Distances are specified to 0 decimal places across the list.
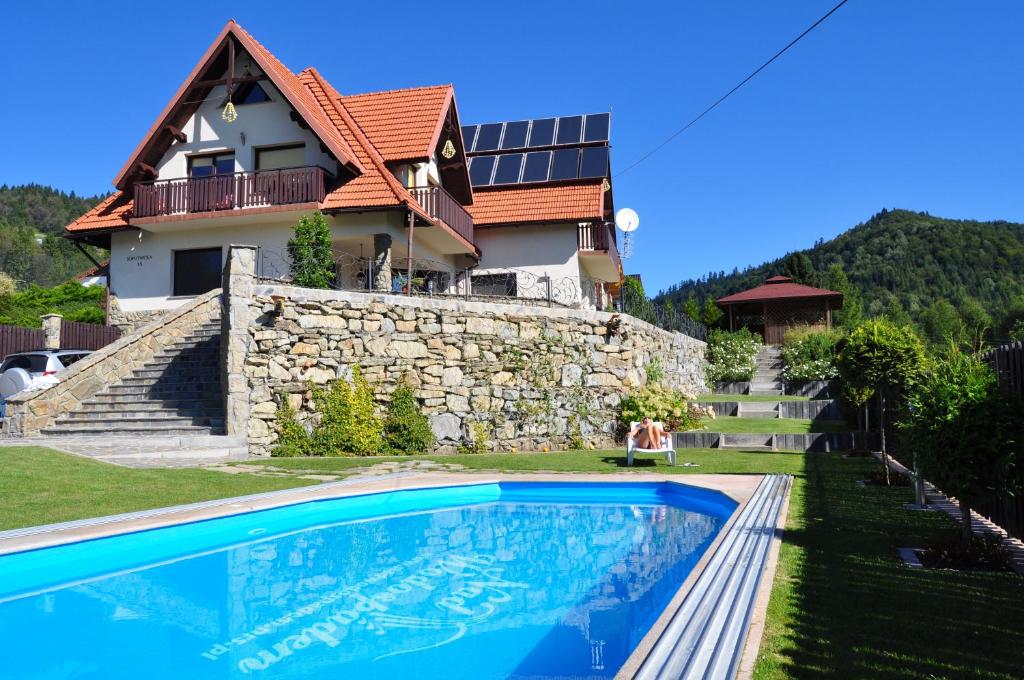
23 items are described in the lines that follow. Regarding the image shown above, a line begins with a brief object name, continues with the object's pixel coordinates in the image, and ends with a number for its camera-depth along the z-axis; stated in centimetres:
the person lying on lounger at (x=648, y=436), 1270
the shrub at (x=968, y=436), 525
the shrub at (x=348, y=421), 1344
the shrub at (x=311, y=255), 1470
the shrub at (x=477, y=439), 1463
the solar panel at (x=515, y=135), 2619
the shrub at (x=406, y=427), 1390
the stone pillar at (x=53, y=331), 1819
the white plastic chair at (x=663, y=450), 1214
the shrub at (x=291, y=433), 1320
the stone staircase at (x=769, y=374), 2534
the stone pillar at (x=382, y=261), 1866
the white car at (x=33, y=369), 1405
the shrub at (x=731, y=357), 2612
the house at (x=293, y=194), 1873
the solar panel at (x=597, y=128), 2522
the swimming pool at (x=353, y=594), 462
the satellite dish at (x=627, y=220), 2472
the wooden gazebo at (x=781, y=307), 3447
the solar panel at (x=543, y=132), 2579
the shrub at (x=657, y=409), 1574
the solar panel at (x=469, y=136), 2676
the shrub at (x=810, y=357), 2505
